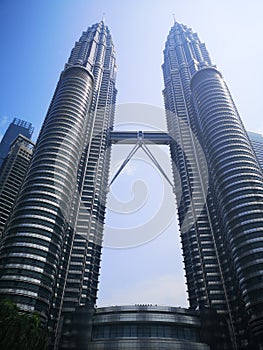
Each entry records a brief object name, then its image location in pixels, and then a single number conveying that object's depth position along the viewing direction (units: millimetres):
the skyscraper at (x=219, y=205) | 81062
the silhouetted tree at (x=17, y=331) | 36594
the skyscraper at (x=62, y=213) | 79500
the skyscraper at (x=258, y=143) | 170400
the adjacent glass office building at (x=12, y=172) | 142875
